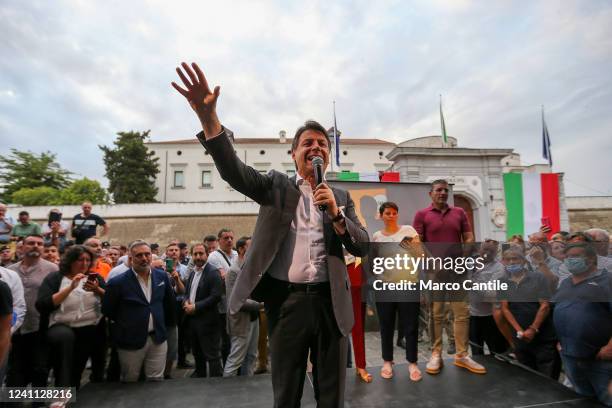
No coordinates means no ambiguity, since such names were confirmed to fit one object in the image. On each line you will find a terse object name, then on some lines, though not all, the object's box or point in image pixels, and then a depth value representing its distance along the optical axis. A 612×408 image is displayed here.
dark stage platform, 3.02
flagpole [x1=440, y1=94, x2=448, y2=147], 19.44
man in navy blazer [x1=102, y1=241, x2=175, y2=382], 3.73
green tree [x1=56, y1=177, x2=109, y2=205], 34.88
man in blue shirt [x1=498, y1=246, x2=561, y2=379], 3.59
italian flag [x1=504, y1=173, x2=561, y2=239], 14.25
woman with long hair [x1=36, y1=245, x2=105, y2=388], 3.60
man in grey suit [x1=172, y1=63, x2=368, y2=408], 1.60
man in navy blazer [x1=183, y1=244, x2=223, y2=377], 4.37
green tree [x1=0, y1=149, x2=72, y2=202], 38.06
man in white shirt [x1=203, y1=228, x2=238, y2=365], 4.92
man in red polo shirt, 3.62
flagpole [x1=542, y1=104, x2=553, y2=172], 19.20
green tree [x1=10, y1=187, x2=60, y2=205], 34.09
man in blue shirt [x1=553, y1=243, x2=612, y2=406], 2.90
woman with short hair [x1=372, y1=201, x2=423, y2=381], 3.49
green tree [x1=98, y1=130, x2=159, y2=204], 33.94
